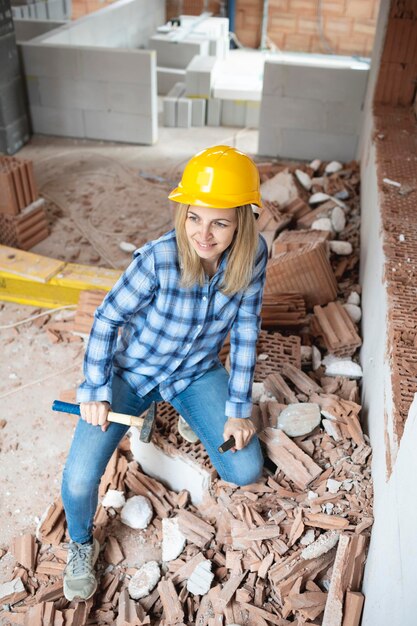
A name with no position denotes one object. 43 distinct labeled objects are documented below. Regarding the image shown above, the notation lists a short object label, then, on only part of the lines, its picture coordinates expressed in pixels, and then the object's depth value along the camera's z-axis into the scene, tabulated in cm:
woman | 211
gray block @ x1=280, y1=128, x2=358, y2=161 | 703
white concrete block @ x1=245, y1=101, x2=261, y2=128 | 827
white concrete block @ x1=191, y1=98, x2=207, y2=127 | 827
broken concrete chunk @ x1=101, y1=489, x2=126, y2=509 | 282
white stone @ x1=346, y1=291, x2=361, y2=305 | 376
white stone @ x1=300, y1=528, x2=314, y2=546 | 226
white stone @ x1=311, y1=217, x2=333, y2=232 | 464
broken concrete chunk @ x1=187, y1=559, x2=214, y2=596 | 235
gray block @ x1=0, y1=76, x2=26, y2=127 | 674
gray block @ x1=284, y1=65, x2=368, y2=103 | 655
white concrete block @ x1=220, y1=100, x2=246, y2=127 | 830
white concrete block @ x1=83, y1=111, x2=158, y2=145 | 747
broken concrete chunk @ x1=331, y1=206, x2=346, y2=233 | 471
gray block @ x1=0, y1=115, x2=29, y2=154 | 694
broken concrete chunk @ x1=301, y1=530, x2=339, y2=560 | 221
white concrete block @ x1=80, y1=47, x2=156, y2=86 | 693
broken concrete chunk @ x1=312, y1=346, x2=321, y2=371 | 330
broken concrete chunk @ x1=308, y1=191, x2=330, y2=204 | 520
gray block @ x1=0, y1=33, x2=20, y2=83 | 658
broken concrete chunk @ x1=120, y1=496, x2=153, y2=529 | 274
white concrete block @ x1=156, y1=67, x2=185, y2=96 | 944
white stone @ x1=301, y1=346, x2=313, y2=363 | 335
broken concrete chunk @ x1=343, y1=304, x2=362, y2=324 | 361
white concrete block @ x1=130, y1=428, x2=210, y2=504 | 274
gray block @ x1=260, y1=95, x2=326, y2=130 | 688
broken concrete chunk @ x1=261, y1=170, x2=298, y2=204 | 524
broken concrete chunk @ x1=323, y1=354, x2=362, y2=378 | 313
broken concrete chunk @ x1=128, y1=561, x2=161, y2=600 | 244
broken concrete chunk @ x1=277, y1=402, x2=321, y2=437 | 267
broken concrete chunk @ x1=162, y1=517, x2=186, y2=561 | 257
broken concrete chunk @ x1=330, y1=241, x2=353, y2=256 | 431
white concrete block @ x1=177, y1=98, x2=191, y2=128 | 815
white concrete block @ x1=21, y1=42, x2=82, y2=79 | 701
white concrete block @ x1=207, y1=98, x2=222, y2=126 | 831
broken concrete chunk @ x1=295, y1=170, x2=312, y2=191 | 556
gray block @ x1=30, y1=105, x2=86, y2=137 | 754
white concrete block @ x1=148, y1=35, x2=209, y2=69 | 952
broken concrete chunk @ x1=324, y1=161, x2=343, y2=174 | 608
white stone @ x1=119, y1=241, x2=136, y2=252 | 516
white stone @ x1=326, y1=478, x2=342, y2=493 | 240
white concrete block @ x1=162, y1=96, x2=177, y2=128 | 819
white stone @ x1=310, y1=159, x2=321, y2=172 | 622
